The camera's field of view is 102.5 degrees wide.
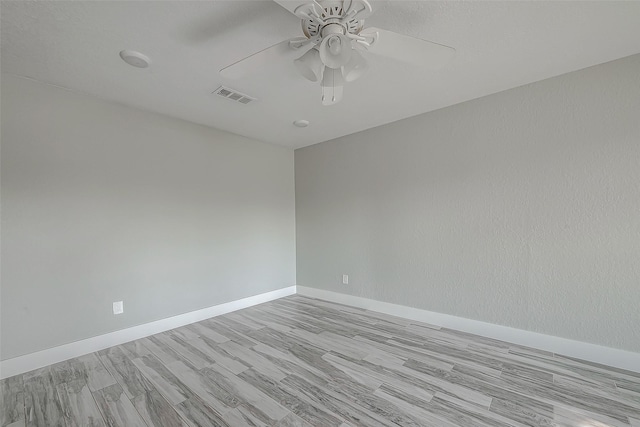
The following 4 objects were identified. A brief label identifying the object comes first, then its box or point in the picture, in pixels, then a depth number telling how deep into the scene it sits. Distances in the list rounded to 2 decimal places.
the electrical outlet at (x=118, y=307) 2.47
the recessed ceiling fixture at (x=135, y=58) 1.79
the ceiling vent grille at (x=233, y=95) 2.33
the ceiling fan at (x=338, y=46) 1.17
